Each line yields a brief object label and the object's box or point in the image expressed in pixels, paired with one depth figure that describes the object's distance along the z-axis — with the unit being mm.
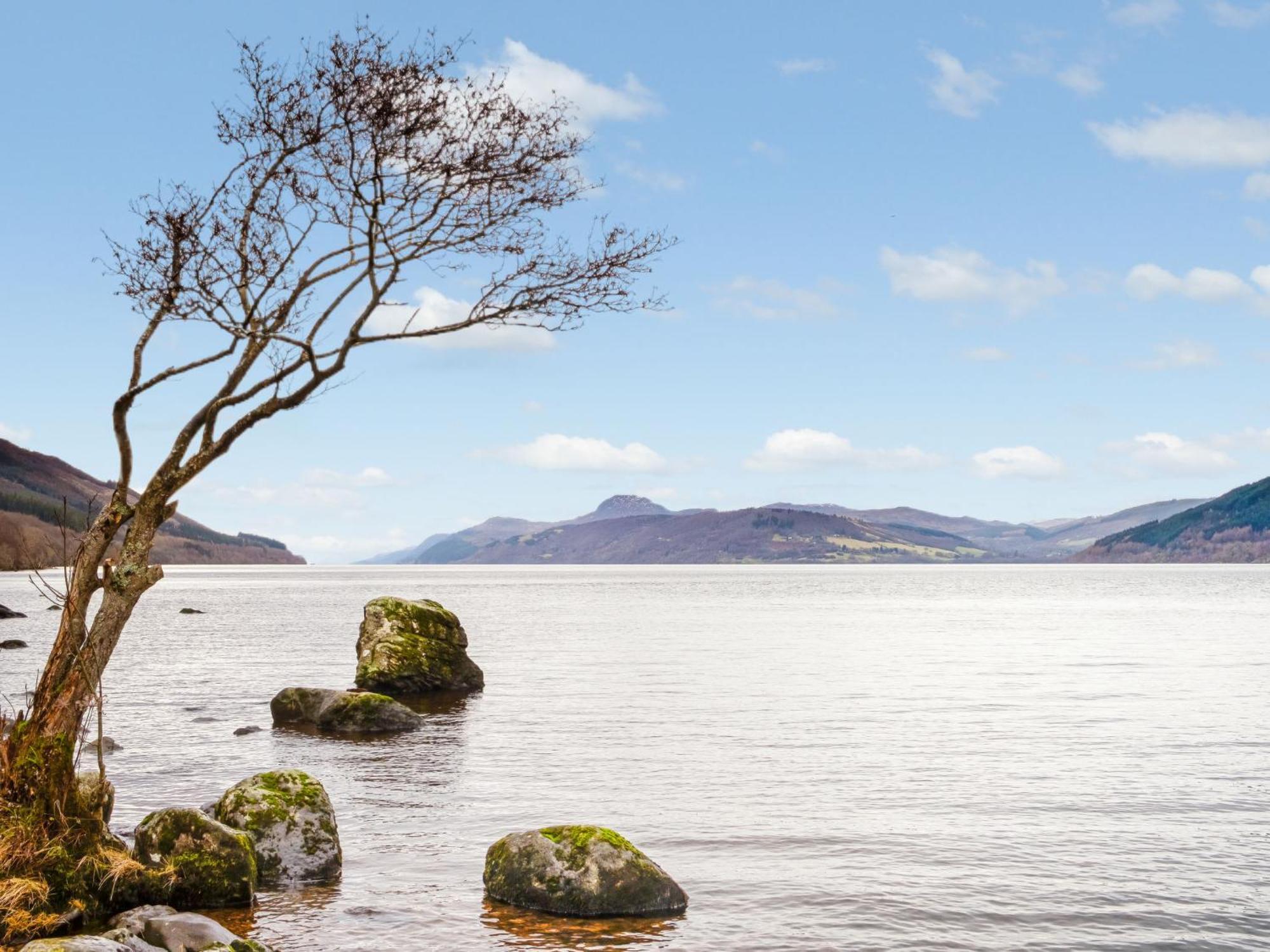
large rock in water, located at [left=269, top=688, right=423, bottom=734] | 35875
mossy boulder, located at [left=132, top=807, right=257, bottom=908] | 16844
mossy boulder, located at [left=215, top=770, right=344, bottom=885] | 18859
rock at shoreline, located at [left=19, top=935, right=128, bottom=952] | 12047
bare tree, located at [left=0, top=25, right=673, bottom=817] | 16047
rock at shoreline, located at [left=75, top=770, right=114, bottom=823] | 15875
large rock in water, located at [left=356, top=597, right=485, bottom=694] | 44875
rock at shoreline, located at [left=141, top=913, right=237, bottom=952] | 13875
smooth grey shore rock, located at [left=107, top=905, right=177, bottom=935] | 14312
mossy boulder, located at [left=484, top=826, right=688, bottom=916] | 16922
